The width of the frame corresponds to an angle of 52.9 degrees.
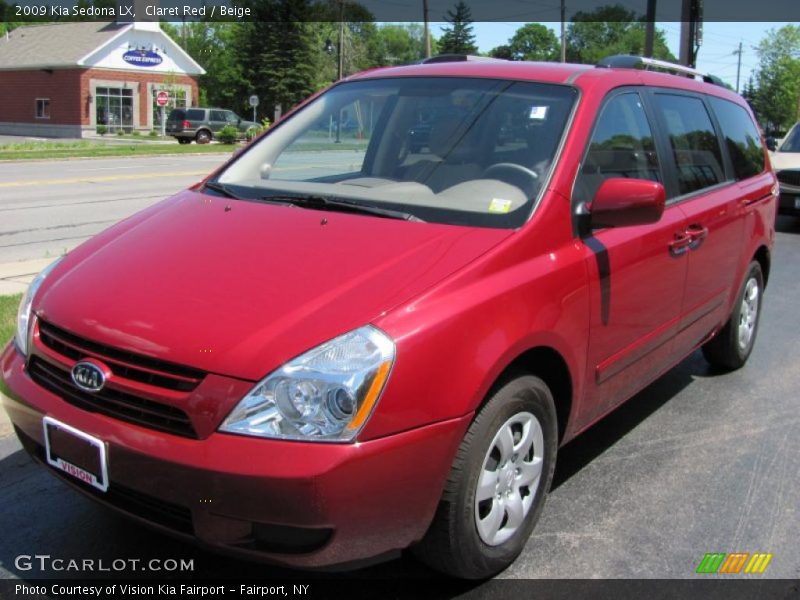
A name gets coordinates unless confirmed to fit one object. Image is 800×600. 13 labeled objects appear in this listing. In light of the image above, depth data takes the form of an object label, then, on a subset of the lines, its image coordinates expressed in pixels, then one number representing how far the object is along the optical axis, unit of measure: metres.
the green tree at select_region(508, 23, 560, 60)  118.50
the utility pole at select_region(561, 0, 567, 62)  53.81
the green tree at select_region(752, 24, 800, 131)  78.06
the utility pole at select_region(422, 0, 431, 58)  38.81
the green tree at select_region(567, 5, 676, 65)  109.19
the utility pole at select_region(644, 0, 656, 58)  22.98
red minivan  2.38
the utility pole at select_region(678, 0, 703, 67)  21.25
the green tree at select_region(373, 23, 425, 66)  118.53
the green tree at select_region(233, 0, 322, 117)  62.09
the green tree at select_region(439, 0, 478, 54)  78.38
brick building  48.16
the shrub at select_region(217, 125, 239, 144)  38.74
